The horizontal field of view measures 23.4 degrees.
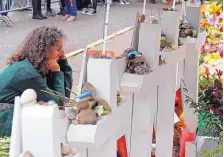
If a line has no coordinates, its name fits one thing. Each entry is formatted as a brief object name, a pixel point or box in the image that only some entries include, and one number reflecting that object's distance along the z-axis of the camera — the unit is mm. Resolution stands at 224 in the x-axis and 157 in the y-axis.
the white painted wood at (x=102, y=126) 1647
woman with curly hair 3289
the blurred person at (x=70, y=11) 10539
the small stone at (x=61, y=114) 1613
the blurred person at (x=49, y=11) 11322
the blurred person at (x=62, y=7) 11359
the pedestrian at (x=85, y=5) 12180
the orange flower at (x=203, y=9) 4952
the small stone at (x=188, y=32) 3166
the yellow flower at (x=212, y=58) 3734
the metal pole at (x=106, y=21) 1962
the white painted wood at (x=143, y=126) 2271
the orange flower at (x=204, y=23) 4722
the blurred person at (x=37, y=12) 10766
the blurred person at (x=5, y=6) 9975
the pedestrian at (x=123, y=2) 14389
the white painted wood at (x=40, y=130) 1531
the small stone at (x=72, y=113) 1700
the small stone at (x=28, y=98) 1588
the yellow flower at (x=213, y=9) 4578
